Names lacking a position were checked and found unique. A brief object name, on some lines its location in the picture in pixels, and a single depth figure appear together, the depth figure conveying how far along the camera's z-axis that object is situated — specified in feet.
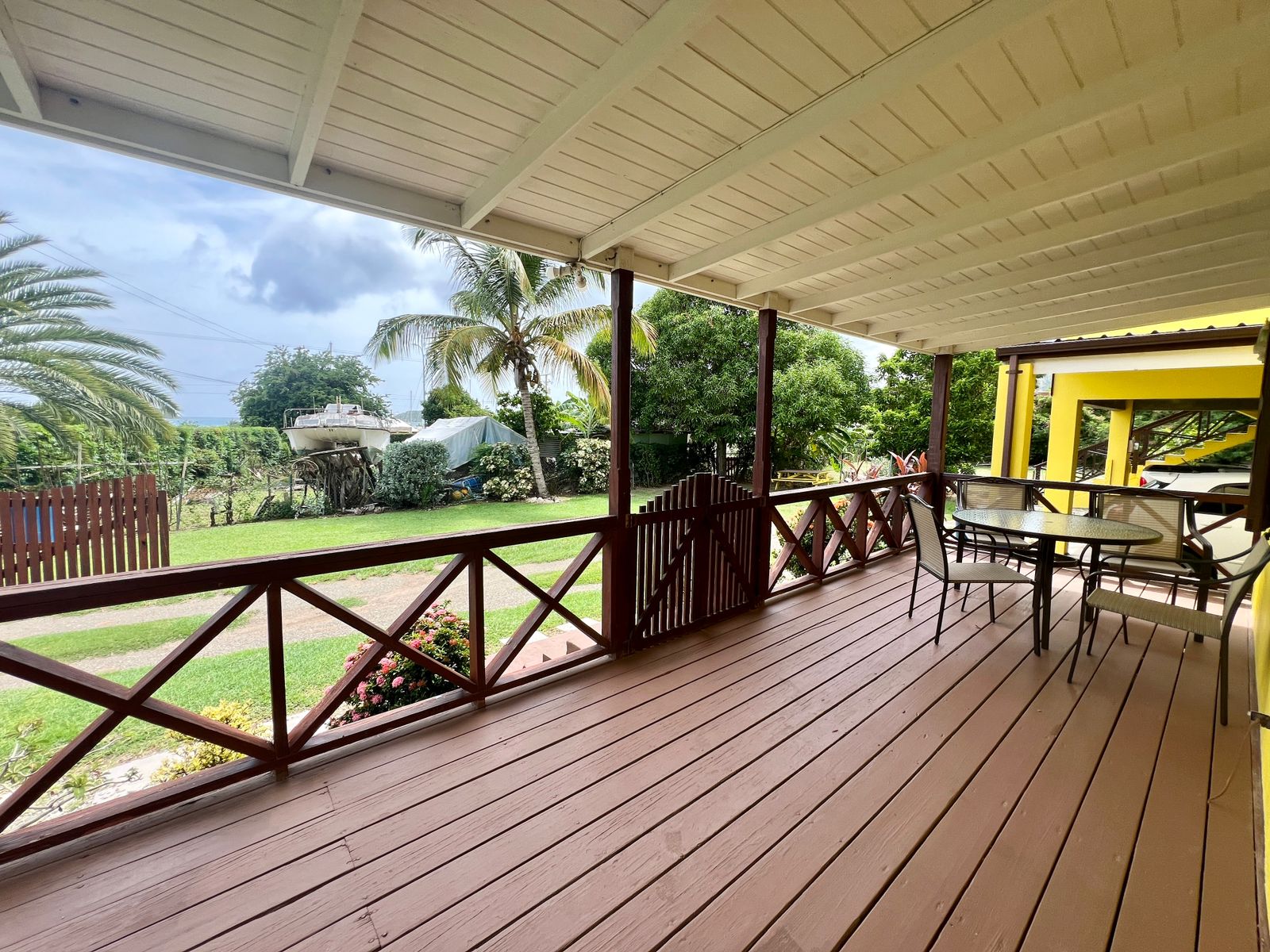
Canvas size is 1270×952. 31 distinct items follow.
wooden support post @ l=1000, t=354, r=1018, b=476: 20.57
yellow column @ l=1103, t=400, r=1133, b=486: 30.25
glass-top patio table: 9.78
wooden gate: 10.42
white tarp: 42.24
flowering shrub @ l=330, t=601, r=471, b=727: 9.36
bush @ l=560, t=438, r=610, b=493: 43.47
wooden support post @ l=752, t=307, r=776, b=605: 12.53
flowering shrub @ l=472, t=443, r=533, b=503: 39.78
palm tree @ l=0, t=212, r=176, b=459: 18.85
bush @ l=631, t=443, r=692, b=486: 46.44
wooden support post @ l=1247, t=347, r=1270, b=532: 7.94
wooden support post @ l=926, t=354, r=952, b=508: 18.48
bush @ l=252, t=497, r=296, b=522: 32.81
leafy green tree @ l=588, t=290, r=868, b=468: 43.47
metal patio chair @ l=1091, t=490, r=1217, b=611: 10.99
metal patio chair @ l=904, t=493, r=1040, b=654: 10.37
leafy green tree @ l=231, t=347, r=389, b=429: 58.39
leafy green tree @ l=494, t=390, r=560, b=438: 45.11
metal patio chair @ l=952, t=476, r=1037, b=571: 13.85
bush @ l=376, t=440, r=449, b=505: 36.09
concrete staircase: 31.96
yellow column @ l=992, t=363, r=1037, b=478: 21.04
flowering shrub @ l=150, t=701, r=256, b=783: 8.28
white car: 25.24
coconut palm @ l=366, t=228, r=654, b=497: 33.63
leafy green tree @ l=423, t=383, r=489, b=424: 50.96
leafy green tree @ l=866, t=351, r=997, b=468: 45.08
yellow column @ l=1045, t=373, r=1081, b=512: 24.91
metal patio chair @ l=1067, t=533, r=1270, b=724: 7.47
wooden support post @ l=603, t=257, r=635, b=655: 9.60
